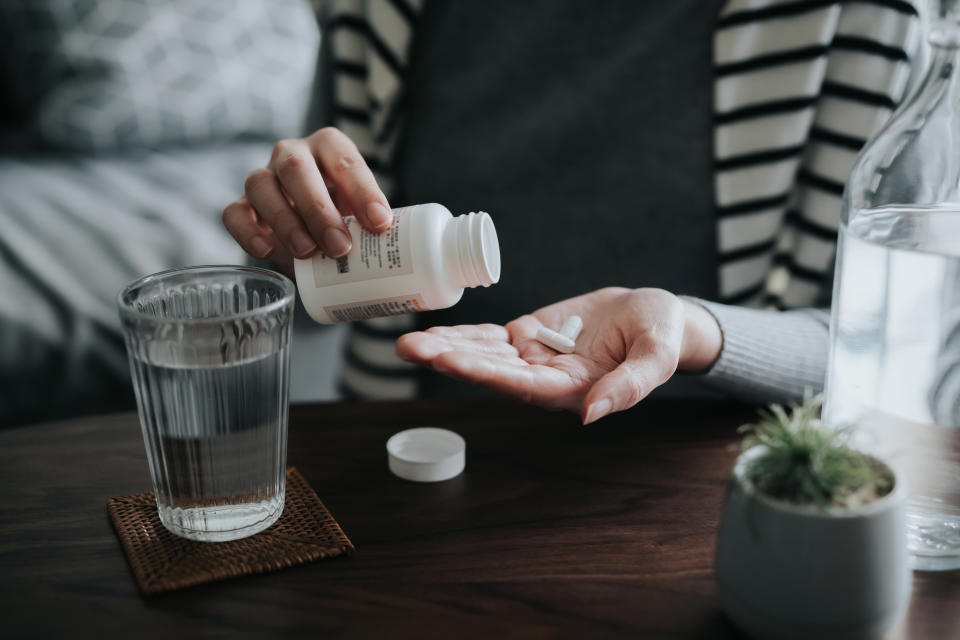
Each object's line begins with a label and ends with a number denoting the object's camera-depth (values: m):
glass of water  0.47
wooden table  0.44
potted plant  0.37
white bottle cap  0.59
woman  0.89
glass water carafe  0.48
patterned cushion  1.37
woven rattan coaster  0.47
